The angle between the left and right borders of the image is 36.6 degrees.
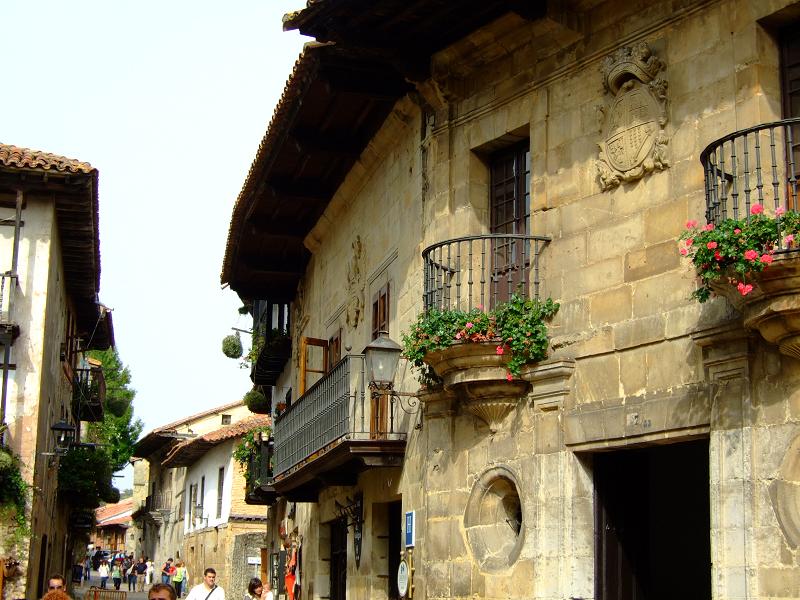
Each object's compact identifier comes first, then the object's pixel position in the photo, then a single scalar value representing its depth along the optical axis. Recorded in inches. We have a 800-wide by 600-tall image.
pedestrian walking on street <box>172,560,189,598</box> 1491.1
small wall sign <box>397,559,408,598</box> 526.8
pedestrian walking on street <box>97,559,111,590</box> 2522.1
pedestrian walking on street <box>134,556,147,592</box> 1919.3
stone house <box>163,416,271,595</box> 1464.1
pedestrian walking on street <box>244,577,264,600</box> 534.3
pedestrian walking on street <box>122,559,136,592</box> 1932.8
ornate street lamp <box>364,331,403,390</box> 542.6
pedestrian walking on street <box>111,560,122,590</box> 2129.1
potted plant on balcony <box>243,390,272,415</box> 1238.9
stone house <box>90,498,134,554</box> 3004.4
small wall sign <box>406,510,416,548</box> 534.2
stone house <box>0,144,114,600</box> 846.5
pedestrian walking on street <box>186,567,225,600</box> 474.0
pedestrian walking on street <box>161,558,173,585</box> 1588.0
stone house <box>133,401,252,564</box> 1934.5
